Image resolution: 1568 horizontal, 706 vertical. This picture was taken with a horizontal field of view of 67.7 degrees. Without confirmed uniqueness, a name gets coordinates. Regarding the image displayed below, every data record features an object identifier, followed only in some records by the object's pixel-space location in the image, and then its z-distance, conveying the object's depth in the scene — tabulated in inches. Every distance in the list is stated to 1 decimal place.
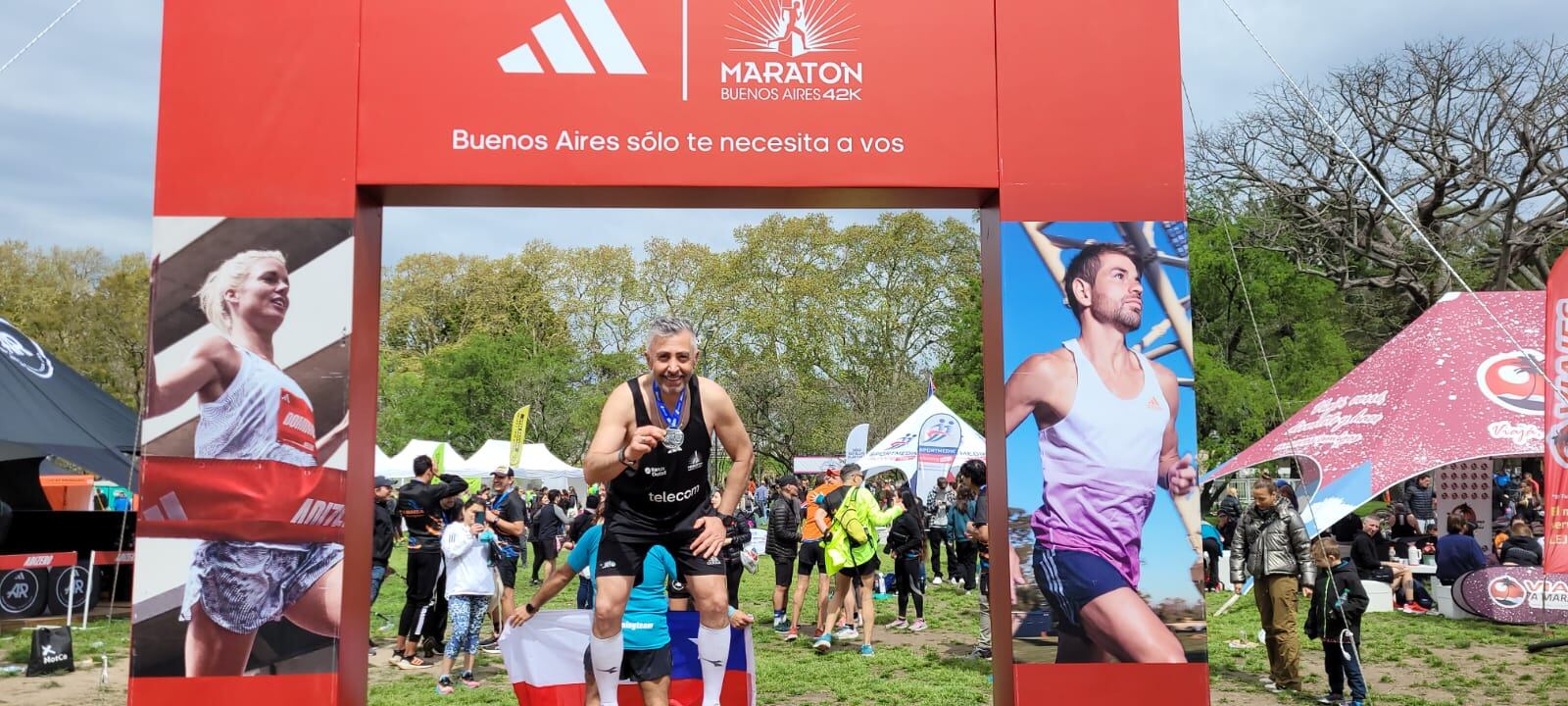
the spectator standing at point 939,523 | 717.9
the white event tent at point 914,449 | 861.8
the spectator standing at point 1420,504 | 825.5
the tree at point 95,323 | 1397.6
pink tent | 465.4
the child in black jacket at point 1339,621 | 327.0
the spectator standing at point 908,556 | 493.0
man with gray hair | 212.7
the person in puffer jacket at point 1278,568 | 347.9
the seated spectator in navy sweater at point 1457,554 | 529.7
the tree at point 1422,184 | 943.0
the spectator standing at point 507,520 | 435.2
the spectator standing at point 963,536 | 625.0
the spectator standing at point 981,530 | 378.9
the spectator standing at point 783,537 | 489.4
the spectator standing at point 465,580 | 354.9
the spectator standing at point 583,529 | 496.1
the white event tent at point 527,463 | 1116.5
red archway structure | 207.6
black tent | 446.6
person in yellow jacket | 431.2
